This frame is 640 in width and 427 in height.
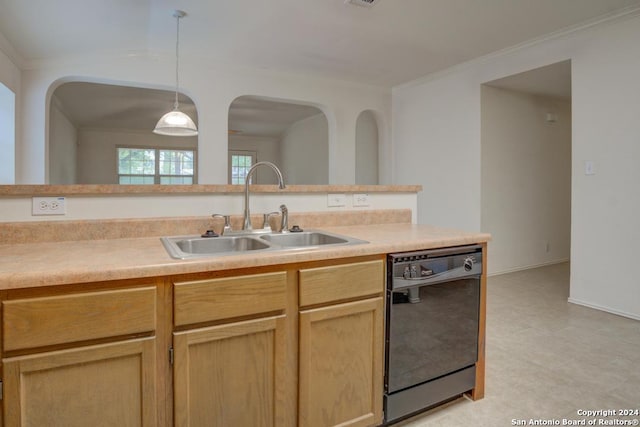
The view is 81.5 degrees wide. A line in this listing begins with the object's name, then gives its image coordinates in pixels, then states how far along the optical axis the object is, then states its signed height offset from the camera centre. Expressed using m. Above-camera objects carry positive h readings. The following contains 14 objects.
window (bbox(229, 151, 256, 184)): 9.59 +1.08
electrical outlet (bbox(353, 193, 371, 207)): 2.22 +0.03
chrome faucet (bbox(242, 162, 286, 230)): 1.82 +0.01
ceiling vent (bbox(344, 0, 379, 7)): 2.93 +1.60
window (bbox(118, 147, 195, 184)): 8.40 +0.86
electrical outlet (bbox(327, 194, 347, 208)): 2.13 +0.02
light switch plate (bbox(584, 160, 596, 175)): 3.27 +0.34
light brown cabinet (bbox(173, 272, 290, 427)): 1.18 -0.50
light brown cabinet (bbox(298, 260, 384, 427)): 1.38 -0.55
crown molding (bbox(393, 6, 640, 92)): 3.02 +1.60
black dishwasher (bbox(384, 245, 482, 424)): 1.54 -0.54
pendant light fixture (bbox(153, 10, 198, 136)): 3.40 +0.75
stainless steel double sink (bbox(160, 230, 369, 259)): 1.58 -0.17
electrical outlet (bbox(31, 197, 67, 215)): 1.52 -0.02
